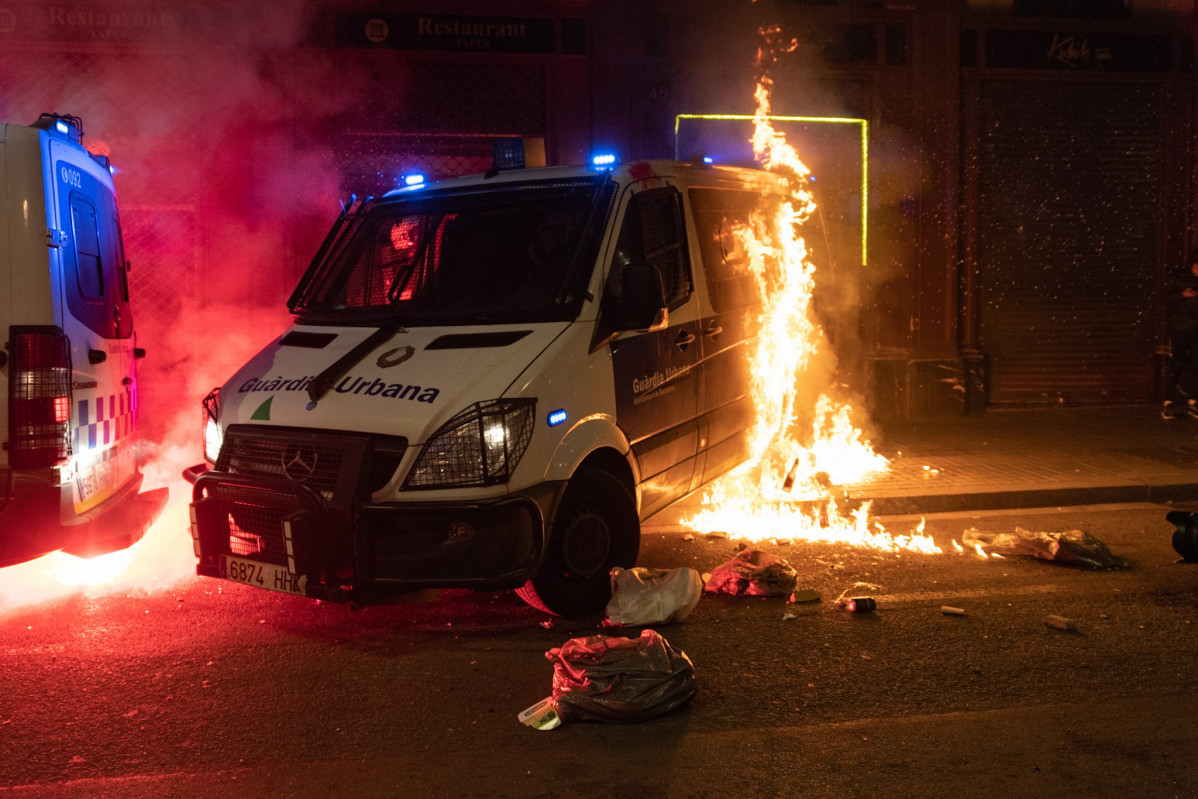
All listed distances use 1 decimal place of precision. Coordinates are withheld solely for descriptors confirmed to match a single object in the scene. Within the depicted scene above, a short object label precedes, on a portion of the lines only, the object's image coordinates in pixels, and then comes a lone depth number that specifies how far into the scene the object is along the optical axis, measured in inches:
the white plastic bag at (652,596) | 187.5
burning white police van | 166.6
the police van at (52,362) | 179.3
